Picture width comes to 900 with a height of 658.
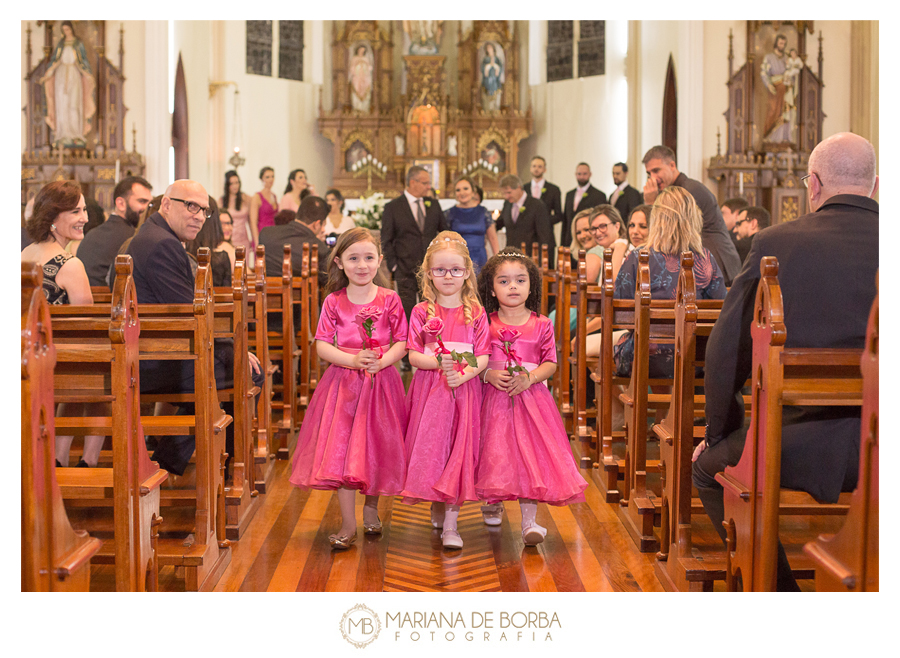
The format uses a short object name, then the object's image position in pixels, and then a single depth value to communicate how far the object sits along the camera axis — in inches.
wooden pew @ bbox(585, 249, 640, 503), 154.8
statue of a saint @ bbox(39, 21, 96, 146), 404.2
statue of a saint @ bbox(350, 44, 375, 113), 565.3
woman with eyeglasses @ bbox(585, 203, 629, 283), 215.6
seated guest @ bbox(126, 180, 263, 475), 141.3
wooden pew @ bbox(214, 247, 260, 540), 136.2
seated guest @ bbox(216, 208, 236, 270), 240.4
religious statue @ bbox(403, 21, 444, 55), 562.6
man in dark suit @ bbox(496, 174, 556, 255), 345.1
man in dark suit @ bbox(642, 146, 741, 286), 202.5
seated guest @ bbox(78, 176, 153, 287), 184.4
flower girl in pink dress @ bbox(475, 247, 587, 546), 122.1
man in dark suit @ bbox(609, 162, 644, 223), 385.9
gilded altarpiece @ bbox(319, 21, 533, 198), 551.2
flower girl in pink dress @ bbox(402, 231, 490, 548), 122.0
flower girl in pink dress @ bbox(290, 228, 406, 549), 124.4
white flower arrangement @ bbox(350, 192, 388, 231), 386.3
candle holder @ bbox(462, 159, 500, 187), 549.3
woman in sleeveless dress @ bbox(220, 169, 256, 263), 416.2
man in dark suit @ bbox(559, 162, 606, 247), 393.4
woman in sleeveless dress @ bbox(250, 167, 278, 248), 440.8
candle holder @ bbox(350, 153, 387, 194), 554.9
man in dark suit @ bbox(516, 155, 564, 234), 404.2
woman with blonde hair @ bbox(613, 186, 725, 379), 163.6
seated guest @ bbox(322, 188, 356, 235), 369.7
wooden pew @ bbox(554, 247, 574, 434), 205.9
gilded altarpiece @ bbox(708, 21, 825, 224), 432.1
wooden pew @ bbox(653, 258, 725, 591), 107.9
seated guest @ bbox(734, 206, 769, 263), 267.4
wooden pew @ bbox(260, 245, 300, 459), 191.6
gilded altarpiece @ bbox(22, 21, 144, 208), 401.4
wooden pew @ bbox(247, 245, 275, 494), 163.8
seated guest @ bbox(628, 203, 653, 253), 202.8
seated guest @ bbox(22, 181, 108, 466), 130.1
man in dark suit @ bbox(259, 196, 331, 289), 248.1
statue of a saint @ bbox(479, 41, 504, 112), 564.1
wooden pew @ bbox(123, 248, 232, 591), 113.3
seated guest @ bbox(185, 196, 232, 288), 170.7
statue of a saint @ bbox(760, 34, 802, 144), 434.9
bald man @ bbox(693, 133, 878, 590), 90.2
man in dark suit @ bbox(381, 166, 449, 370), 296.5
